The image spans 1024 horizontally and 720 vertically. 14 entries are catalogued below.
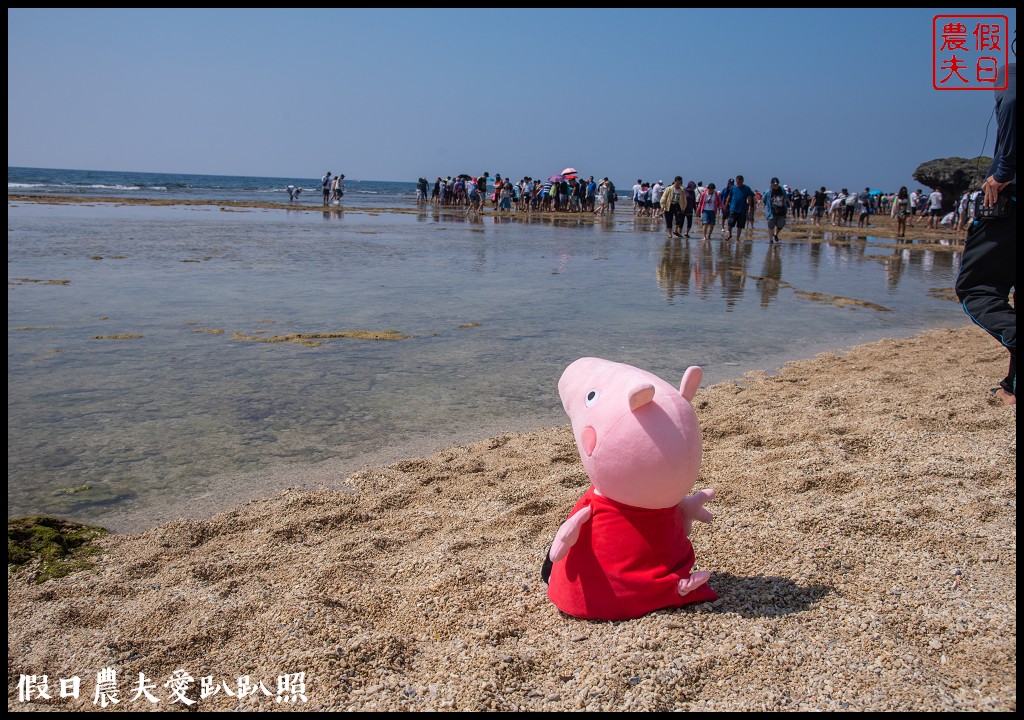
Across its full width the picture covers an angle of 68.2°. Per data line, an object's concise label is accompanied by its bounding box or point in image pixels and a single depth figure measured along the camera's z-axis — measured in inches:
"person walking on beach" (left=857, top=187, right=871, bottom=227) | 1290.6
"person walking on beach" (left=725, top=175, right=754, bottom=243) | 784.3
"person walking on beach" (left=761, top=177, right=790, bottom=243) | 807.0
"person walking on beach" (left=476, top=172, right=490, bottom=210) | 1425.9
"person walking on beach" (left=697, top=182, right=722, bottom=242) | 788.0
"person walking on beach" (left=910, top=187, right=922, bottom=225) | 1392.0
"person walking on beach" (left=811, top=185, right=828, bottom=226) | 1286.9
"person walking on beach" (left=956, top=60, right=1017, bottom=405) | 181.9
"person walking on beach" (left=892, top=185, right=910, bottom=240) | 996.4
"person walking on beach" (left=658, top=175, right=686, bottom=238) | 813.9
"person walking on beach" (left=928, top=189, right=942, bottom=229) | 1214.6
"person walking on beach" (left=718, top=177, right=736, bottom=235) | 846.1
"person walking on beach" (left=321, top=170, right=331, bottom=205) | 1563.4
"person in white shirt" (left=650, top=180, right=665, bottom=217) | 1262.7
